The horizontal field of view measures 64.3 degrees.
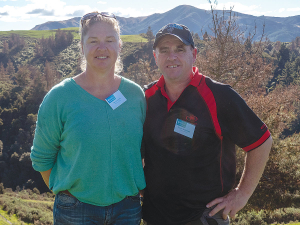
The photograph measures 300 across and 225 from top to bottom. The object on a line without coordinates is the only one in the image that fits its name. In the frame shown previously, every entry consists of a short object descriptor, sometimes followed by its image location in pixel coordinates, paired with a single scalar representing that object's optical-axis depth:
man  2.21
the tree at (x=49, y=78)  57.09
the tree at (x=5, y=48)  91.69
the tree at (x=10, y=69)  76.12
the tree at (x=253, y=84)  9.38
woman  2.04
